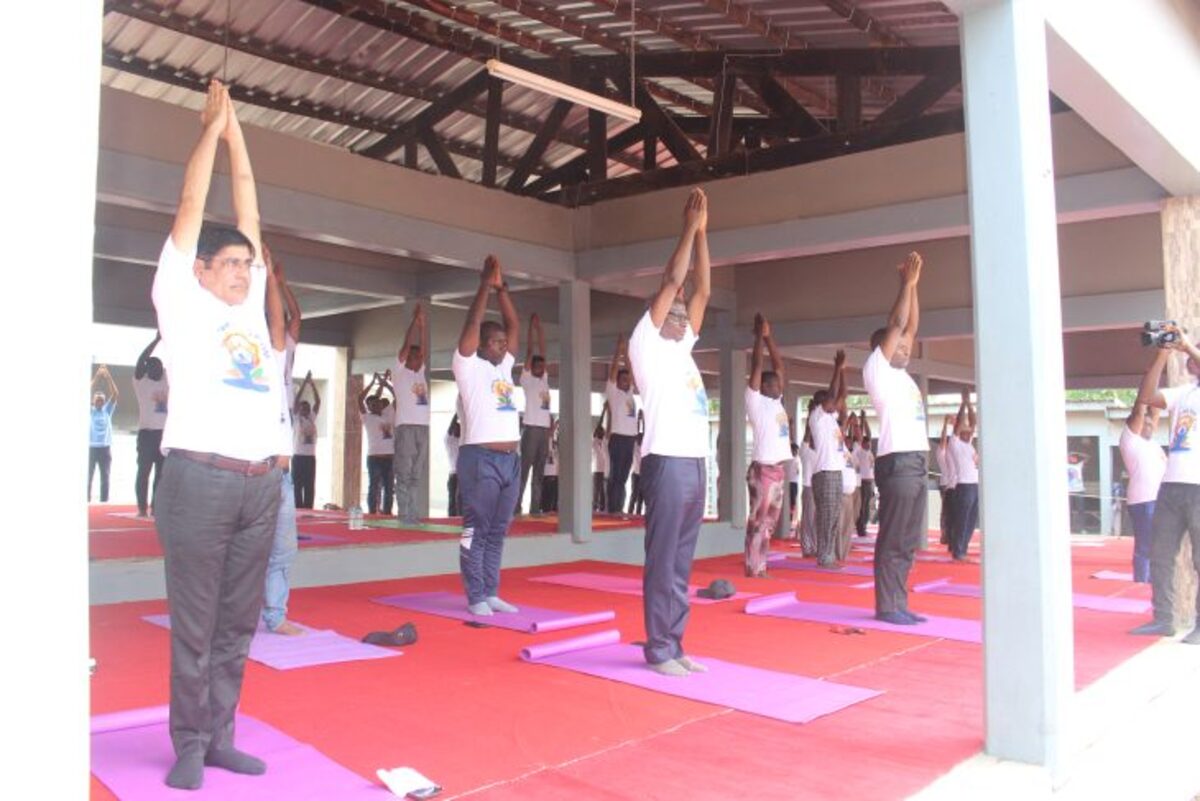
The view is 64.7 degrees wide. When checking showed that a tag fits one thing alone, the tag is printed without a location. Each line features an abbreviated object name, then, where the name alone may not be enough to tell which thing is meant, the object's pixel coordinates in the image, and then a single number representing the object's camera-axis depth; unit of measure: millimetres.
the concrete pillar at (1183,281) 5742
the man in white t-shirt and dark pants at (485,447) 5461
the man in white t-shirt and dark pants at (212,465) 2619
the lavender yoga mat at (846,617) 5406
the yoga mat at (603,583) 7051
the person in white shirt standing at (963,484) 9664
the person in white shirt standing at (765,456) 7629
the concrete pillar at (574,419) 9008
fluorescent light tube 5852
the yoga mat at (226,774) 2650
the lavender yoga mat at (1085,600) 6598
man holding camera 5379
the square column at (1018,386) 3102
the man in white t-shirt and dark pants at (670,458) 4102
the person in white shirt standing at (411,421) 9008
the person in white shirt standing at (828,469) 8289
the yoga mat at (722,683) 3680
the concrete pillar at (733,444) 10875
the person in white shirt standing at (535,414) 10391
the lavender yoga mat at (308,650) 4328
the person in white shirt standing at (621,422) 11383
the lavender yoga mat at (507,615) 5285
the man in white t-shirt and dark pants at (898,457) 5570
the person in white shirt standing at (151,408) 8641
